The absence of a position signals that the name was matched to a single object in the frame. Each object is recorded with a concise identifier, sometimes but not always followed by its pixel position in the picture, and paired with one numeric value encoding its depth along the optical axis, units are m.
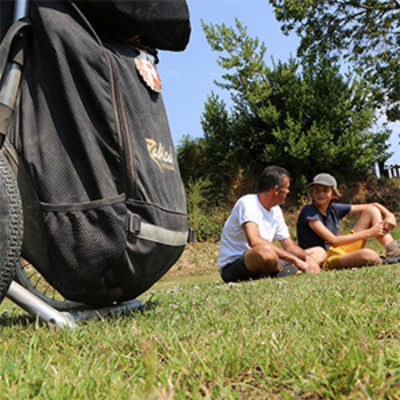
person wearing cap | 6.07
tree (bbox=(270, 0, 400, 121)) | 17.17
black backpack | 1.98
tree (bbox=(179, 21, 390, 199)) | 15.46
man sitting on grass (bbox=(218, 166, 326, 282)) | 5.23
